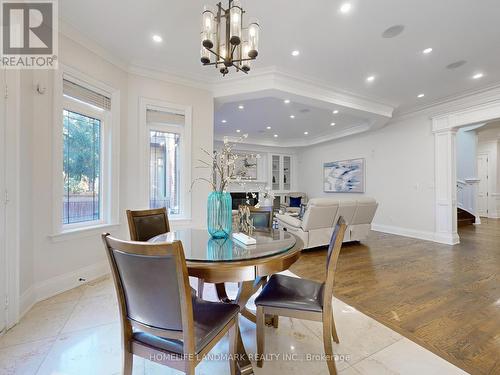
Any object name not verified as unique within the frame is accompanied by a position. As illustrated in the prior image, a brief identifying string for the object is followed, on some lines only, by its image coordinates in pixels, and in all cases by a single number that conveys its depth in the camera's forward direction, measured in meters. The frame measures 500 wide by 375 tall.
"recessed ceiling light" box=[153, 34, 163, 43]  2.75
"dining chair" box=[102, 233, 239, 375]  0.92
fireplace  7.55
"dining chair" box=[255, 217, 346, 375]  1.37
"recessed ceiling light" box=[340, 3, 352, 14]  2.23
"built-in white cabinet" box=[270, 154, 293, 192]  8.94
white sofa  3.85
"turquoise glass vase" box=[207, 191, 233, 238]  1.76
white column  4.62
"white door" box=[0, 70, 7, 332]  1.81
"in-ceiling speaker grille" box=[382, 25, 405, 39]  2.55
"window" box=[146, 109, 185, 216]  3.55
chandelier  1.71
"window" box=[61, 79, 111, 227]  2.63
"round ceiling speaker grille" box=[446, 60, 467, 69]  3.29
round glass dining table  1.25
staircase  6.73
